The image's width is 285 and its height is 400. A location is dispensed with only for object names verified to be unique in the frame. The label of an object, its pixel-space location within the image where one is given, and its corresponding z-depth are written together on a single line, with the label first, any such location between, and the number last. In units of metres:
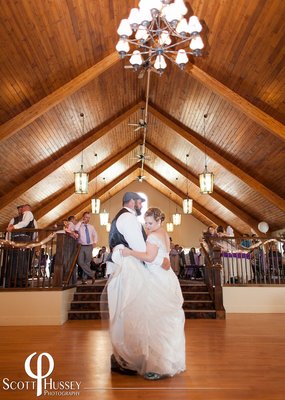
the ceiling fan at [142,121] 9.88
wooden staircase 6.64
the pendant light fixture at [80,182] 8.89
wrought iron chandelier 4.11
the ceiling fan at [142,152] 11.96
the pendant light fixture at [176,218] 15.25
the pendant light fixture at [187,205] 12.46
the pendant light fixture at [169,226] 17.14
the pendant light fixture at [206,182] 8.90
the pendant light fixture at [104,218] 14.22
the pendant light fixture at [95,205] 12.31
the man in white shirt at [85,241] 7.45
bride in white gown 2.82
